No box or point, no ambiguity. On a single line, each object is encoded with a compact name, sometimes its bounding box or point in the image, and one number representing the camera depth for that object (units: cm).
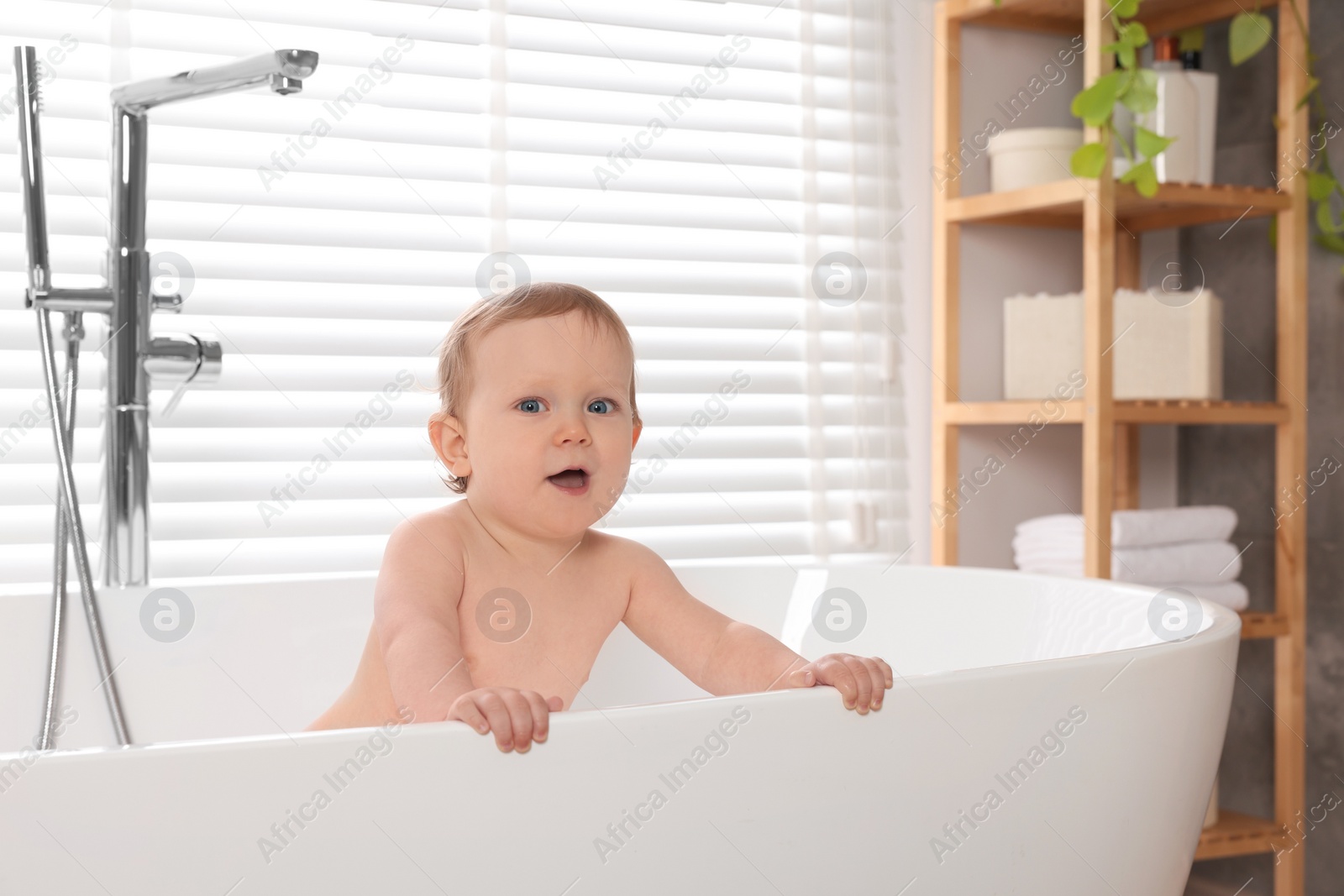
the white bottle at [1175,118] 165
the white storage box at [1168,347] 163
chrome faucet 120
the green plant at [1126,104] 154
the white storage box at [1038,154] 173
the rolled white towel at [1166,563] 160
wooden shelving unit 157
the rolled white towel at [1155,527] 160
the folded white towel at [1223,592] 164
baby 94
